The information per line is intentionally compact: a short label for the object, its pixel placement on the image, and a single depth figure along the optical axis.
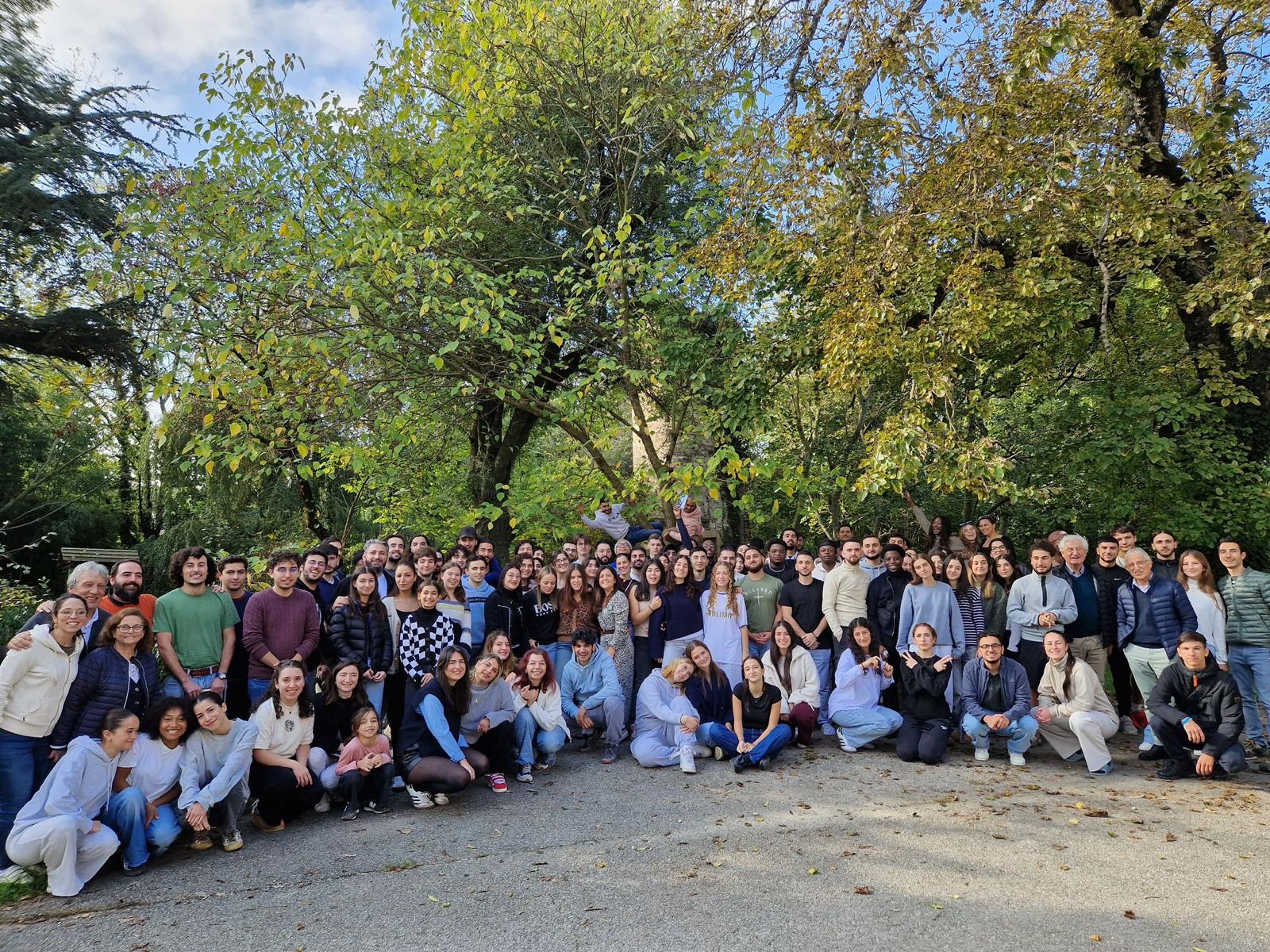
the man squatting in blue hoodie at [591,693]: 7.22
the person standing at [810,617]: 7.89
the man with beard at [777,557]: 8.80
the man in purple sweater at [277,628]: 5.98
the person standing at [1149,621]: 7.04
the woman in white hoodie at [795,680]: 7.34
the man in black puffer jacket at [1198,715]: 6.32
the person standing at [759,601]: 7.98
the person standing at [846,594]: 7.80
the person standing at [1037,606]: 7.31
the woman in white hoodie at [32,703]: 4.46
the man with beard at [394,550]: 7.68
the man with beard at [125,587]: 5.59
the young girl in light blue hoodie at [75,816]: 4.18
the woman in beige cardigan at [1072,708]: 6.63
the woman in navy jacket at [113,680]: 4.71
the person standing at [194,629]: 5.66
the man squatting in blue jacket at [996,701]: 6.80
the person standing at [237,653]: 6.10
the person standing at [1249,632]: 7.01
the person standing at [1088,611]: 7.61
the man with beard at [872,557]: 8.01
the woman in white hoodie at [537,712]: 6.57
